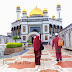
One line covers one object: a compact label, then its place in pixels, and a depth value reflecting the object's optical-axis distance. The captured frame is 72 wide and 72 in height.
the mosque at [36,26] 39.03
